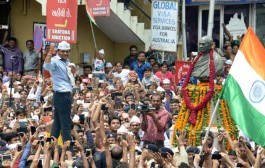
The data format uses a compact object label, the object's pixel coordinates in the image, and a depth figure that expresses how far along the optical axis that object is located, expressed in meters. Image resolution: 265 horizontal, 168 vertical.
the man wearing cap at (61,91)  20.17
